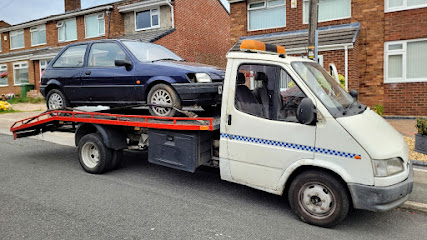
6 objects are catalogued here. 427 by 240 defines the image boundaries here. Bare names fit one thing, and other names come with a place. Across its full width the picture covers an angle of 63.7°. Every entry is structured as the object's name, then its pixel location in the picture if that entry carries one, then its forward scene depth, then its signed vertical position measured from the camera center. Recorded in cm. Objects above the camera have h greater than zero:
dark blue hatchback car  534 +28
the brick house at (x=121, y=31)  1933 +413
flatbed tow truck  371 -59
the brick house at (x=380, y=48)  1194 +157
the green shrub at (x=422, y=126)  663 -68
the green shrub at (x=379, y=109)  1091 -54
